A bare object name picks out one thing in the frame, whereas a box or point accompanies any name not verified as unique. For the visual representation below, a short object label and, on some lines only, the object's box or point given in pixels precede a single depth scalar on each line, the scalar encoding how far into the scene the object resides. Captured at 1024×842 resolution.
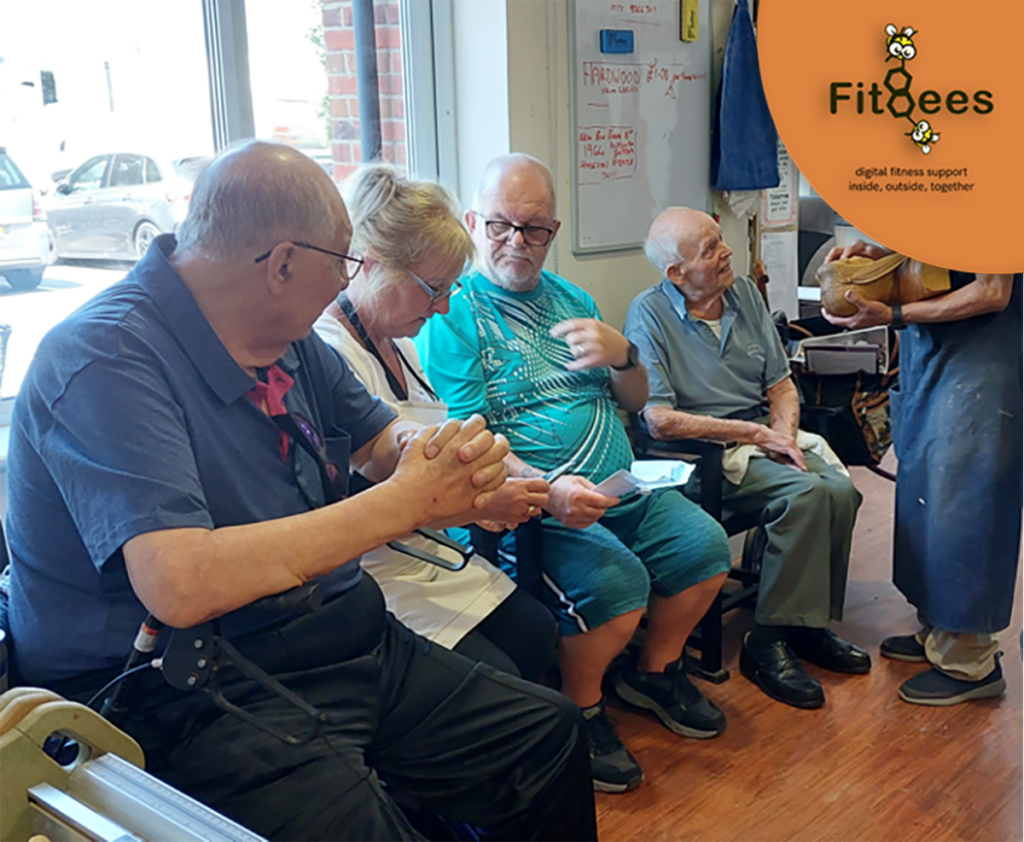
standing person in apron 2.36
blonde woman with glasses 1.85
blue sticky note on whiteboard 2.83
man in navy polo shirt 1.18
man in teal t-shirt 2.20
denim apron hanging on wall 3.17
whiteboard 2.83
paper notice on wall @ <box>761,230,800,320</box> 3.68
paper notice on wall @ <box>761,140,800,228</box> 3.61
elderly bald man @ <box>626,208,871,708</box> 2.55
